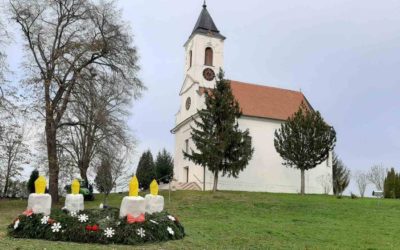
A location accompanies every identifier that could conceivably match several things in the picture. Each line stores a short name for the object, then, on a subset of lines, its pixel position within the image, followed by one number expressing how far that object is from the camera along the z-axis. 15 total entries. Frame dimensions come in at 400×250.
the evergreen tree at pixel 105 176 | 26.06
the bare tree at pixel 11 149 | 23.30
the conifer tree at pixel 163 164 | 52.96
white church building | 40.81
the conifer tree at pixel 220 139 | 30.59
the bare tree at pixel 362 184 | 49.82
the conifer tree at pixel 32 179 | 40.33
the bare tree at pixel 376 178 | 53.78
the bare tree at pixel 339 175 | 44.03
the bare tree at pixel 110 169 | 26.39
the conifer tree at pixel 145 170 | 49.09
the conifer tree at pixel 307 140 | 33.06
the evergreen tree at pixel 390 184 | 42.16
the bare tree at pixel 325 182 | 43.19
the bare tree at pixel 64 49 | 25.12
